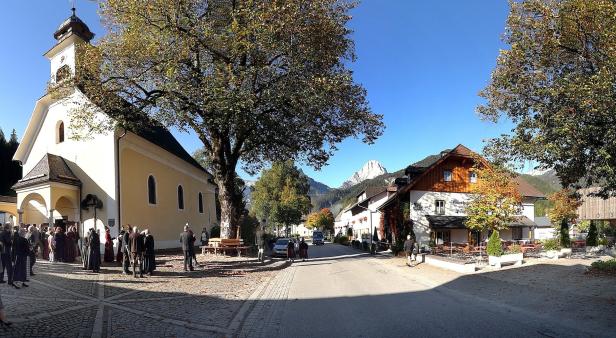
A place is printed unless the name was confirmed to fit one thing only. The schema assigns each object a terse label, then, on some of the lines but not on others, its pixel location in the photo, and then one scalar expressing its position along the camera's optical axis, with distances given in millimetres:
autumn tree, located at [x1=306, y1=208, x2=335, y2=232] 102625
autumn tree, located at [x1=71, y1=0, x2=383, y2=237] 20266
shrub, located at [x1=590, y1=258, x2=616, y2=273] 15026
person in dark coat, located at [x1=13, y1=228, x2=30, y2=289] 12117
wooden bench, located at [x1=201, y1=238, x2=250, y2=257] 24359
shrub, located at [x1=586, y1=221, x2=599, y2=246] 28703
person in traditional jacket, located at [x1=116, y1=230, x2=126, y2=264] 16794
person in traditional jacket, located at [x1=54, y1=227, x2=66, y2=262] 19641
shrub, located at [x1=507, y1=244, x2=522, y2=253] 26067
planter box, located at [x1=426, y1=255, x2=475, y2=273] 18703
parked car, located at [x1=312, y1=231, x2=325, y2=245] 71438
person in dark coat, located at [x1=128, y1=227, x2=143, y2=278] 15573
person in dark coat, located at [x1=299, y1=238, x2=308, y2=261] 31091
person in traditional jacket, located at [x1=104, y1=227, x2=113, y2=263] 19819
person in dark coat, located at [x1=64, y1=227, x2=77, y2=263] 19900
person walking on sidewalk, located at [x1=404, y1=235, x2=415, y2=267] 24281
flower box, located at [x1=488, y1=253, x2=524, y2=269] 19802
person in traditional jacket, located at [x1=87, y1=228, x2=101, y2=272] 16453
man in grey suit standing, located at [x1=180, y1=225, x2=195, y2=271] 17688
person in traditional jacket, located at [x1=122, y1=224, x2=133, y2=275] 16041
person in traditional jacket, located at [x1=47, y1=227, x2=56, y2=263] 19516
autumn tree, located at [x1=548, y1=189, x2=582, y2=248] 42406
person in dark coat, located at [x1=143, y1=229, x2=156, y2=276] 16125
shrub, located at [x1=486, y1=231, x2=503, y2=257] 21594
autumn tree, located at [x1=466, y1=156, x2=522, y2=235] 28438
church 25312
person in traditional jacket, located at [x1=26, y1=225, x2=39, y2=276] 18031
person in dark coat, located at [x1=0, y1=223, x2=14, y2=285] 12031
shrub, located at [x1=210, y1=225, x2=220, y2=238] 37031
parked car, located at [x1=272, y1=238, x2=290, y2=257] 32844
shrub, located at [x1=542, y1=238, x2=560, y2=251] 26895
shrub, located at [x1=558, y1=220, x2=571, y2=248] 27484
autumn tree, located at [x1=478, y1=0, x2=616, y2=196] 12508
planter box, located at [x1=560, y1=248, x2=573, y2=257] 23458
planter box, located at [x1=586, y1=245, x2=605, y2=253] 26153
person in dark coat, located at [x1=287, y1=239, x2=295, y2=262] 30031
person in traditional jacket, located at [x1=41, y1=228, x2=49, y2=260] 20891
